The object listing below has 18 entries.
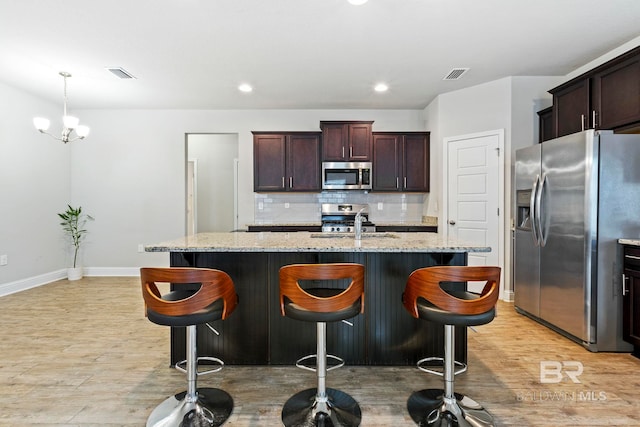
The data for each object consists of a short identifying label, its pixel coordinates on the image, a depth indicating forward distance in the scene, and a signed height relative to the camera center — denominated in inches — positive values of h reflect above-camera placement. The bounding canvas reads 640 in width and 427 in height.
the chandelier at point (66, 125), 145.7 +38.7
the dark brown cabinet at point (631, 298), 96.6 -26.5
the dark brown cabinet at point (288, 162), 193.9 +28.5
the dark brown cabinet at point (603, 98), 106.3 +40.6
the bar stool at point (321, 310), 64.9 -20.4
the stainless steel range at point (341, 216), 195.9 -3.9
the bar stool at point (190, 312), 64.6 -20.6
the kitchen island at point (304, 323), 90.4 -31.6
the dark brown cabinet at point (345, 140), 190.9 +41.0
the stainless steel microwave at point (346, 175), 192.1 +20.5
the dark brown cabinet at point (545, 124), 146.4 +39.7
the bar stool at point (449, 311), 63.7 -20.2
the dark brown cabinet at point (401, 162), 193.0 +28.6
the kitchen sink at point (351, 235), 102.8 -8.4
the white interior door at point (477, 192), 157.2 +9.0
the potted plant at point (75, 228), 197.2 -11.2
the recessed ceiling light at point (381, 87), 163.5 +62.8
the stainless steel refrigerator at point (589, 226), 101.4 -5.4
